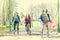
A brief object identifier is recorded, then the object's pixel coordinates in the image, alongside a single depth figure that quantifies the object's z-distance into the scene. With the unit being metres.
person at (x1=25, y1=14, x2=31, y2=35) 4.07
